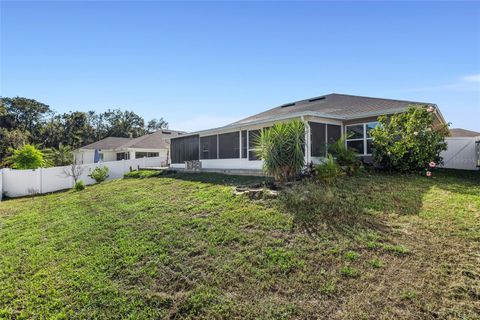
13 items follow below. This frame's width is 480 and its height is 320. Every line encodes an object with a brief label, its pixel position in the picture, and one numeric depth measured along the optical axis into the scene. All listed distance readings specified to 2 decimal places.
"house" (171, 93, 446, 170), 11.76
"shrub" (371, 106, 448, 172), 9.88
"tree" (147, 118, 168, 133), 53.07
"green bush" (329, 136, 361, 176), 9.70
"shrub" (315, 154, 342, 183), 8.48
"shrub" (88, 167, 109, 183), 18.30
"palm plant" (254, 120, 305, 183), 8.55
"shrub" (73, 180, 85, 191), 15.54
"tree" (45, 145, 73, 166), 21.73
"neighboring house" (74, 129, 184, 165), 27.25
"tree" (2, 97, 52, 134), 39.22
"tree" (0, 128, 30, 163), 29.95
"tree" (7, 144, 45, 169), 19.05
